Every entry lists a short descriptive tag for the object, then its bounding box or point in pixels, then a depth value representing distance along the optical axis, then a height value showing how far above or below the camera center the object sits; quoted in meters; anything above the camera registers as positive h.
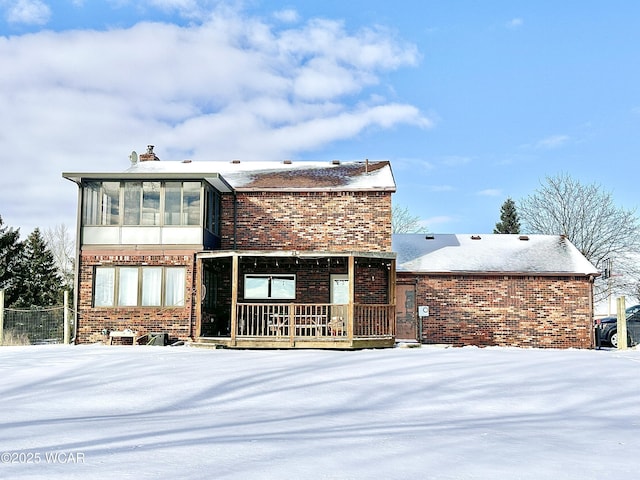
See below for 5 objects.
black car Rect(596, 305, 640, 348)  23.77 -0.83
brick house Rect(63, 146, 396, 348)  19.84 +1.47
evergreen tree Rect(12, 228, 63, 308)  36.31 +1.63
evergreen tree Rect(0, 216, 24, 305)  35.34 +2.61
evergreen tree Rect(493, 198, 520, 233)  51.41 +6.50
